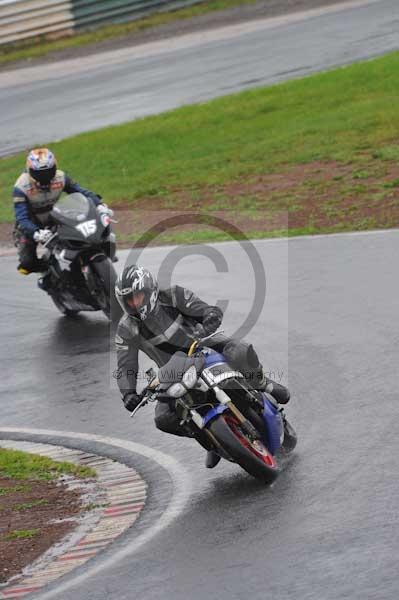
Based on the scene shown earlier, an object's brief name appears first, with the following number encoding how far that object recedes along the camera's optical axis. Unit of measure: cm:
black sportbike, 2814
